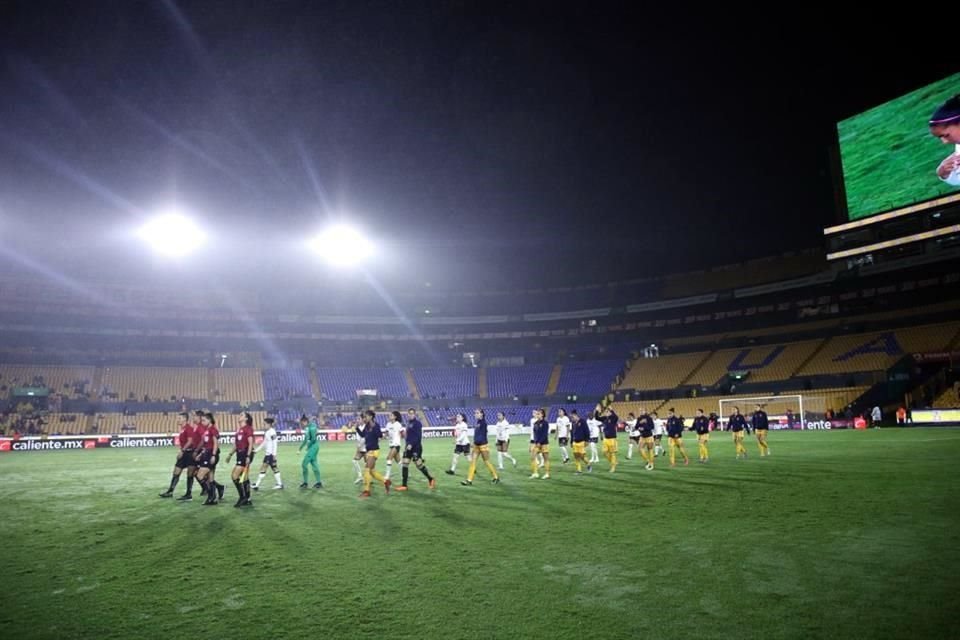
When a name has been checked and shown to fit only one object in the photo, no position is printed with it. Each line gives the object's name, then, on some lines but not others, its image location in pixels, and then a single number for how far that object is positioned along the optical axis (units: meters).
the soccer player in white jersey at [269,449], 16.44
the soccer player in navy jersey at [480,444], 17.09
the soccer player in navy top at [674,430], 21.27
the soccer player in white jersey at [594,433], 23.17
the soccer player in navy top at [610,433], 19.50
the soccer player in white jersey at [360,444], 15.53
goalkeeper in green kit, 17.02
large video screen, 27.30
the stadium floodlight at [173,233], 39.88
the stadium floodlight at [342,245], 43.38
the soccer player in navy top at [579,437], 18.75
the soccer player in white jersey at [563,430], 23.39
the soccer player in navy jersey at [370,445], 14.99
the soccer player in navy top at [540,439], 18.20
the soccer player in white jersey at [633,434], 25.52
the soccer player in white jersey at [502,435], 20.91
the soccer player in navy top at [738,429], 23.41
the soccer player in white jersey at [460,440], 20.34
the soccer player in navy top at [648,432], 21.27
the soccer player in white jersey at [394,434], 16.20
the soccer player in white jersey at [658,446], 27.66
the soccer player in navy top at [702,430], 22.41
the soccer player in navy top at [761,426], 23.64
